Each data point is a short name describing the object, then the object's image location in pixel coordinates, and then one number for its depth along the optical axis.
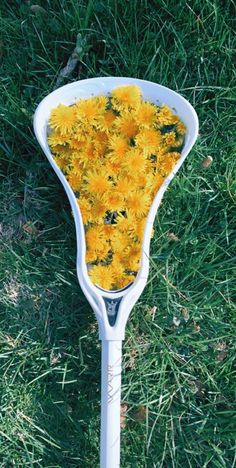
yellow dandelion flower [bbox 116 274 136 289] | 1.20
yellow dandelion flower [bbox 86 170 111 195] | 1.21
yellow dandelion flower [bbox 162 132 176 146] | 1.25
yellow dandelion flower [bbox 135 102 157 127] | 1.23
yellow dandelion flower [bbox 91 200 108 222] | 1.21
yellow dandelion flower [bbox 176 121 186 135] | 1.26
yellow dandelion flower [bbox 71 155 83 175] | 1.23
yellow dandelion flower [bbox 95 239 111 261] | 1.21
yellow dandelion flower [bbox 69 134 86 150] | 1.23
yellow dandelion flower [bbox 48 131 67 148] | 1.24
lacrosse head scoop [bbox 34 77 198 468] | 1.18
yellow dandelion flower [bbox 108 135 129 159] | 1.22
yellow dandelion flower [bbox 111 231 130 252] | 1.21
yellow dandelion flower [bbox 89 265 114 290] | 1.19
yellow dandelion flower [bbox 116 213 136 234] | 1.21
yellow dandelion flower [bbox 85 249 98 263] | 1.21
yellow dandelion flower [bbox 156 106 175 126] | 1.24
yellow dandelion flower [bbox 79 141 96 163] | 1.23
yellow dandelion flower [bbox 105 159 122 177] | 1.22
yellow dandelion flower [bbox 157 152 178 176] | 1.24
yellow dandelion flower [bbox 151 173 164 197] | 1.23
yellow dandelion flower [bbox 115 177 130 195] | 1.21
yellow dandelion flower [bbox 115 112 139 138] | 1.23
